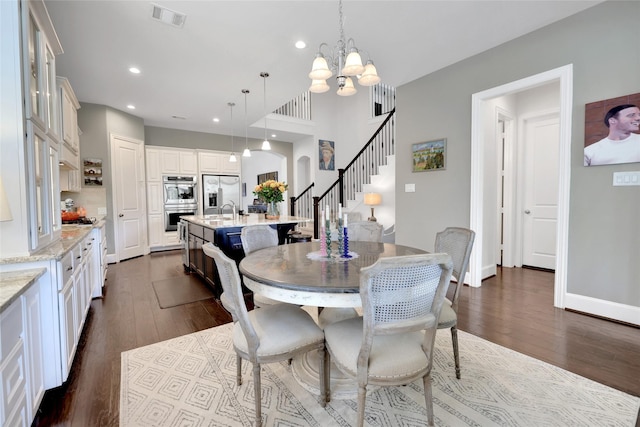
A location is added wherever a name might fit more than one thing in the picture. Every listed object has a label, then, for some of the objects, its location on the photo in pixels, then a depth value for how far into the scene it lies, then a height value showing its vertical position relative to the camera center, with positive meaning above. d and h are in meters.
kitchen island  3.49 -0.45
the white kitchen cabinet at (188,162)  6.78 +0.95
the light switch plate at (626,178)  2.56 +0.18
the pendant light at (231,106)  5.14 +1.77
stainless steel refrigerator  7.07 +0.25
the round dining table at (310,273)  1.40 -0.40
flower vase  4.25 -0.15
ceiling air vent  2.63 +1.77
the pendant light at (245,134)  4.65 +1.73
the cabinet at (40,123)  1.75 +0.56
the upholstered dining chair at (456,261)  1.79 -0.41
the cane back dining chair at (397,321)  1.19 -0.53
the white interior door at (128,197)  5.50 +0.12
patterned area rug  1.54 -1.17
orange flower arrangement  4.03 +0.16
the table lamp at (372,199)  5.92 +0.03
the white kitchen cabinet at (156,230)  6.42 -0.63
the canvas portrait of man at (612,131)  2.56 +0.63
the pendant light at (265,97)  4.01 +1.78
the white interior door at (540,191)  4.45 +0.13
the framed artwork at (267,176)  10.07 +0.94
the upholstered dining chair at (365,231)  2.98 -0.32
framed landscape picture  4.02 +0.65
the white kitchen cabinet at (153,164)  6.33 +0.85
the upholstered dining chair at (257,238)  2.52 -0.34
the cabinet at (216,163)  7.01 +0.97
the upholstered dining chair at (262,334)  1.40 -0.72
